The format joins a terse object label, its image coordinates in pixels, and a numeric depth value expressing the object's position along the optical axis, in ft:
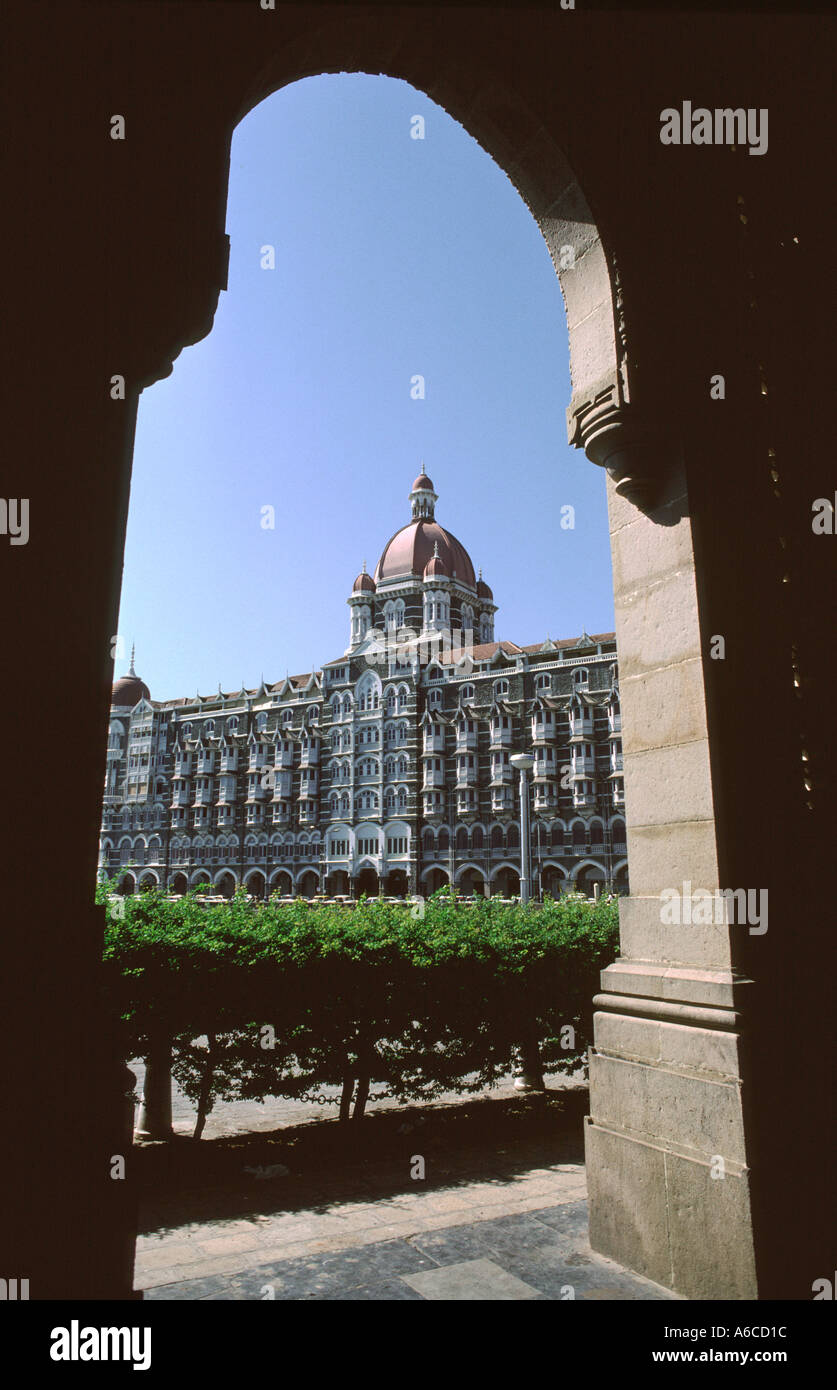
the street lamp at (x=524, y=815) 65.21
